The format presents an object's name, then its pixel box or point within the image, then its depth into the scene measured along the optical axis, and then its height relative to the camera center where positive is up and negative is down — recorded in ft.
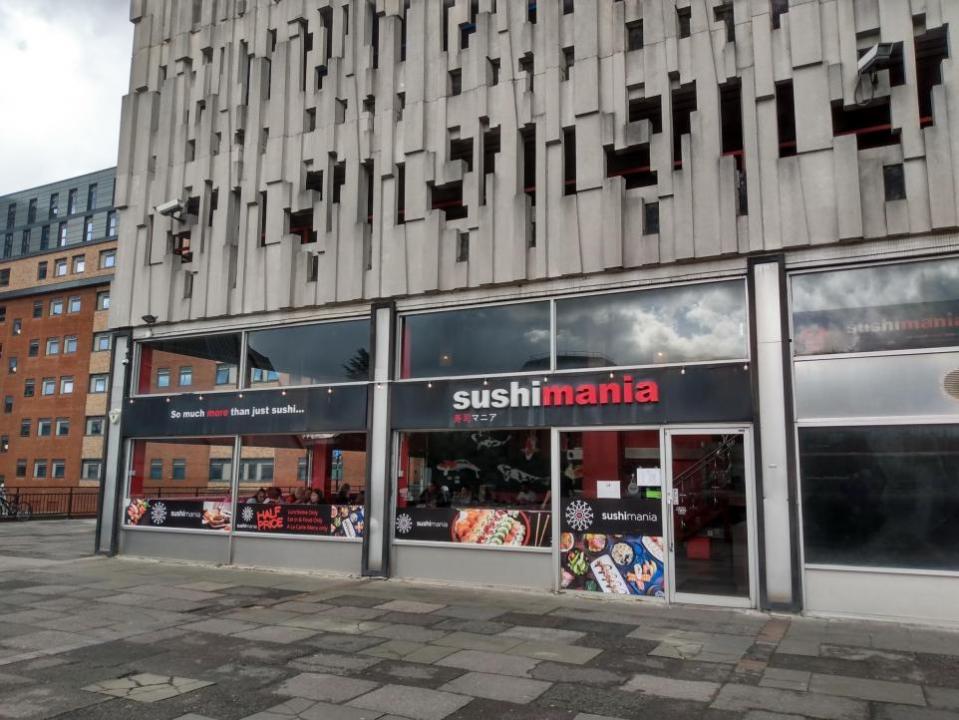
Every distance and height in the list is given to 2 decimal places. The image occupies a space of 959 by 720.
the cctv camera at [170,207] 49.90 +17.56
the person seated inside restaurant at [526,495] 37.40 -1.01
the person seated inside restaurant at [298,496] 44.03 -1.38
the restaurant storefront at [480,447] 33.78 +1.48
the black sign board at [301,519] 42.01 -2.70
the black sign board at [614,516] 34.19 -1.86
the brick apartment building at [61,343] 176.04 +31.01
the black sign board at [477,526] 36.91 -2.62
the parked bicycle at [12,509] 81.66 -4.38
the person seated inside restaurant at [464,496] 39.27 -1.13
